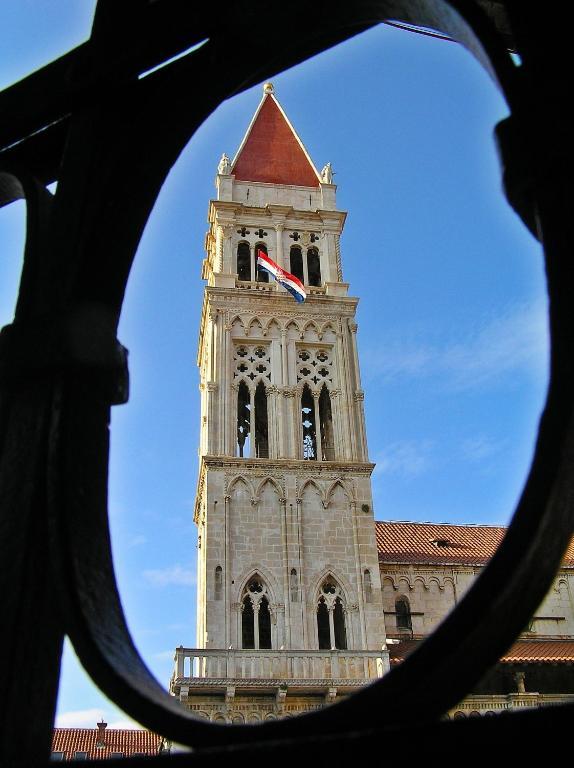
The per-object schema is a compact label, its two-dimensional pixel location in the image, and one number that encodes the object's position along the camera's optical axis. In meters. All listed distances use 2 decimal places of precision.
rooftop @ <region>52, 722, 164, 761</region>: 29.55
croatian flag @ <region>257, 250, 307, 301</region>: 24.08
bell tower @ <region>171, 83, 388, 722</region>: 18.77
